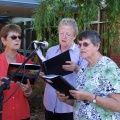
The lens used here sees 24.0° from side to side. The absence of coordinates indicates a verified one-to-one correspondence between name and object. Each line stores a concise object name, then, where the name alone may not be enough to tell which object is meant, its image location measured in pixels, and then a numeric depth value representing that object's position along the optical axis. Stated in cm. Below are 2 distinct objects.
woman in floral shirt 233
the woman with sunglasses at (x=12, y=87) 303
